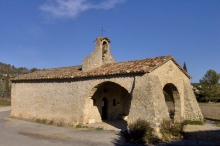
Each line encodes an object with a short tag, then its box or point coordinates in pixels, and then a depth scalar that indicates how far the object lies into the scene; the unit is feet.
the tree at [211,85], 112.68
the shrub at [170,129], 32.78
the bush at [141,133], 30.43
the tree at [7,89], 135.12
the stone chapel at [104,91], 35.45
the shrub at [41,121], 51.08
